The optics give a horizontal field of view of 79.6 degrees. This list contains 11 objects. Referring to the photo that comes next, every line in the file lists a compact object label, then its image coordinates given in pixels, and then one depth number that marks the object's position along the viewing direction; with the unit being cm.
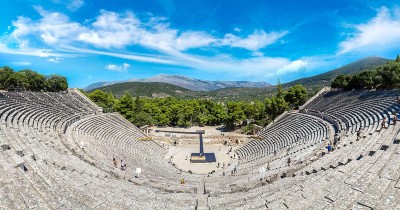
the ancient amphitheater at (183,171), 791
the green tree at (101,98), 5295
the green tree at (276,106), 4700
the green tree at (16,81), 4169
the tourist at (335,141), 1922
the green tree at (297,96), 4822
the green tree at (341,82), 4250
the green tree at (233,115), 4994
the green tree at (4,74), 4238
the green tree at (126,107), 4750
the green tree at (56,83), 4619
